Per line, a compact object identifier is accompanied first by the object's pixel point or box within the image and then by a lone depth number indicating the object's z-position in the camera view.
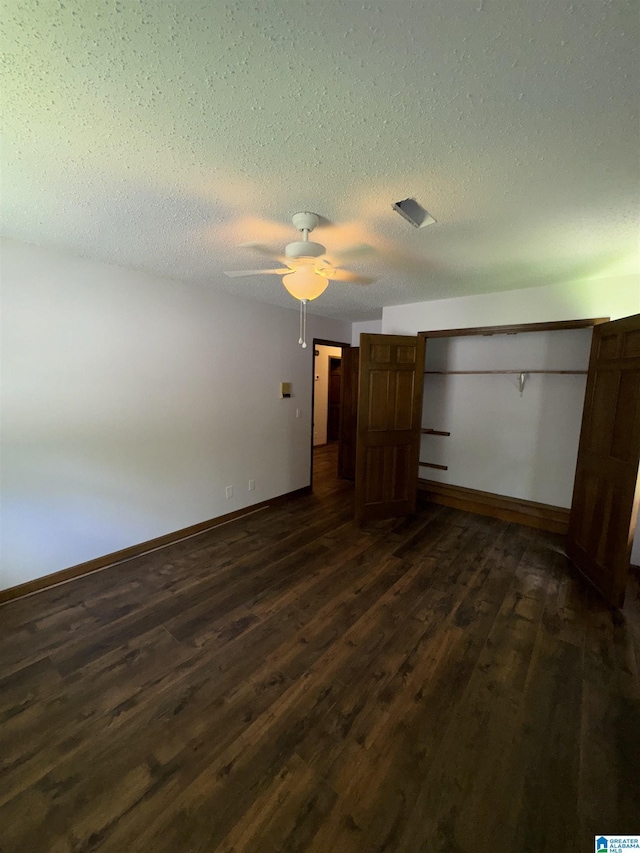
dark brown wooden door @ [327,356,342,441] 7.62
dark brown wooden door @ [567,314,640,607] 2.24
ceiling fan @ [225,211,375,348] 1.69
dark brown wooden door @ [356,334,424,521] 3.50
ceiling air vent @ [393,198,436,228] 1.63
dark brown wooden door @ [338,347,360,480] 5.03
